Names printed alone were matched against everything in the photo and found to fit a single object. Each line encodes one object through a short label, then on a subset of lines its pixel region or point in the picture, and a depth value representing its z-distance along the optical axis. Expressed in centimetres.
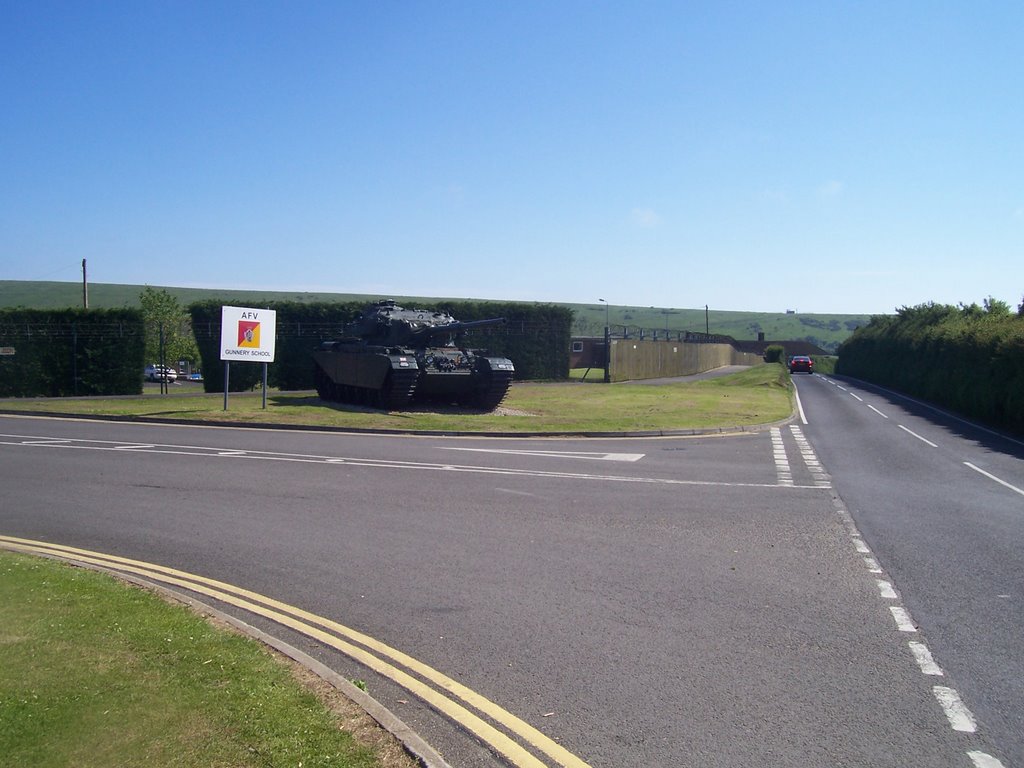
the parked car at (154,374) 5346
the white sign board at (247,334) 2338
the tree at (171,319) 5606
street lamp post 4091
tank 2319
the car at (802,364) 6944
